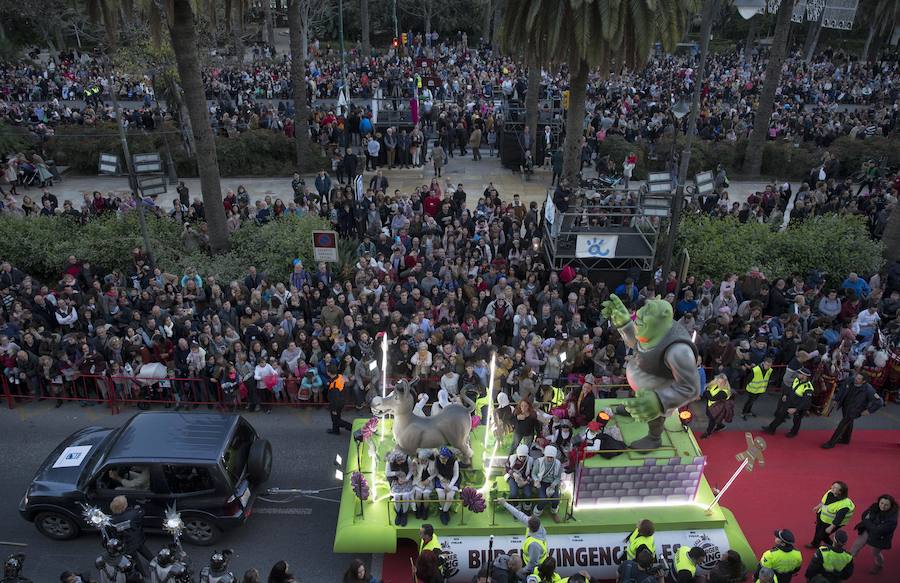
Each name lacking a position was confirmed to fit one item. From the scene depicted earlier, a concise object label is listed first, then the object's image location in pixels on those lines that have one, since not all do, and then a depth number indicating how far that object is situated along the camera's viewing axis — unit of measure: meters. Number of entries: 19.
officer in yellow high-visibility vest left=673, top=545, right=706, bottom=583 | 8.90
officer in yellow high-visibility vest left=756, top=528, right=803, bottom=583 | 8.81
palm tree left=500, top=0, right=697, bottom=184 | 16.22
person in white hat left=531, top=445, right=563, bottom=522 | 10.16
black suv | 10.22
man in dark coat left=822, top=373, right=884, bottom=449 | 12.33
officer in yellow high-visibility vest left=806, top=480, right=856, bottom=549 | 9.61
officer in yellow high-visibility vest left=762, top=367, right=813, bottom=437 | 12.71
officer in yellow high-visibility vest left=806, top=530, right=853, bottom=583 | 9.03
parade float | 10.02
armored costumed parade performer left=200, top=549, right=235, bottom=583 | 8.59
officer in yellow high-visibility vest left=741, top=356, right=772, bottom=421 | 13.26
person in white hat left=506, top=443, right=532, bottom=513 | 10.23
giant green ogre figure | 9.05
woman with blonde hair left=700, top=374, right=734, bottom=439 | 12.56
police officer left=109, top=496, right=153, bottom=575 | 9.40
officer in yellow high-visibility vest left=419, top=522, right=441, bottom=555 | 9.20
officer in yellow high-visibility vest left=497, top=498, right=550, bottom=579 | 8.96
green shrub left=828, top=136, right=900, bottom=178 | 28.12
